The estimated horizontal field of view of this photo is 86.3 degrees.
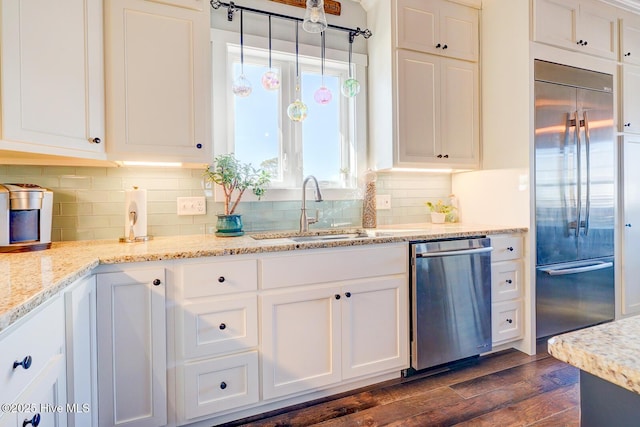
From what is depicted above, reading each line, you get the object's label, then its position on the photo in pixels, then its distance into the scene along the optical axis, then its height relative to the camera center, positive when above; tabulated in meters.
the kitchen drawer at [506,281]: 2.31 -0.51
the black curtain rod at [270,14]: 2.22 +1.35
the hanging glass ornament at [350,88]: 2.32 +0.83
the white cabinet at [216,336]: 1.57 -0.60
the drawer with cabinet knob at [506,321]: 2.32 -0.78
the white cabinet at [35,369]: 0.78 -0.42
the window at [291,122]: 2.33 +0.64
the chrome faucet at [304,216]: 2.32 -0.04
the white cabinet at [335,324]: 1.74 -0.62
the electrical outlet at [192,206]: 2.15 +0.03
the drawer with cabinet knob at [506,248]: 2.31 -0.28
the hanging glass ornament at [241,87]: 2.11 +0.76
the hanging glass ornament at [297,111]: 2.20 +0.64
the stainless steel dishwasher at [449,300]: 2.04 -0.58
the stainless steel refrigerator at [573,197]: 2.38 +0.07
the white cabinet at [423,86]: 2.41 +0.90
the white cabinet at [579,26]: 2.36 +1.32
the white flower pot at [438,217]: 2.77 -0.07
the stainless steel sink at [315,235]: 2.20 -0.17
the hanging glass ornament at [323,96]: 2.34 +0.78
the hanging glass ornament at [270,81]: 2.17 +0.82
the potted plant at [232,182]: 2.06 +0.18
